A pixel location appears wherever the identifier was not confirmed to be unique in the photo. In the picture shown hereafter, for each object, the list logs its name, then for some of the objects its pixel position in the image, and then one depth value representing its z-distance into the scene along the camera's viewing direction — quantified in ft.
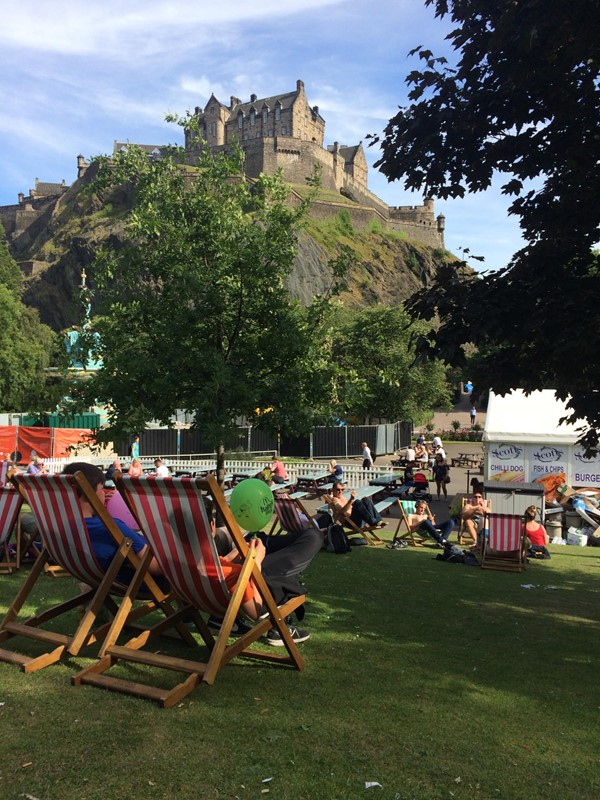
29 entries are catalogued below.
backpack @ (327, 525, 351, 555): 34.09
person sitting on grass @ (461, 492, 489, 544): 41.65
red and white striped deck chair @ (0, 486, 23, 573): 18.79
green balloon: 17.03
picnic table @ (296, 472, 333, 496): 62.08
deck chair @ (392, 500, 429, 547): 39.99
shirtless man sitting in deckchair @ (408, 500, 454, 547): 38.73
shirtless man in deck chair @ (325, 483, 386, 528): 40.01
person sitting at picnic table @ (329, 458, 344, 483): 67.87
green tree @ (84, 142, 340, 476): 32.50
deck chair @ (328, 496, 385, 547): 39.47
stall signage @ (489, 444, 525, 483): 60.08
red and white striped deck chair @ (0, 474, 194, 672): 14.52
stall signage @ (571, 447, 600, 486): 57.88
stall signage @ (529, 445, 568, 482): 58.90
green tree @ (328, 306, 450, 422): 165.27
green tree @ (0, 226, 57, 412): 135.95
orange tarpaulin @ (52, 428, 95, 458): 91.45
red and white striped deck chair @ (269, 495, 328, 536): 32.83
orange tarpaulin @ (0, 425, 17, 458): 90.99
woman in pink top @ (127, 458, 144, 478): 62.86
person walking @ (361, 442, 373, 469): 91.30
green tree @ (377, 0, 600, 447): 20.68
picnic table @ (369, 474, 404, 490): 63.45
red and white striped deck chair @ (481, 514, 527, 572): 32.86
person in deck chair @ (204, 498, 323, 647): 14.76
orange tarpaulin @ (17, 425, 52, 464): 91.71
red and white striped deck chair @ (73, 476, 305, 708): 12.79
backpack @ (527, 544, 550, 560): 36.14
